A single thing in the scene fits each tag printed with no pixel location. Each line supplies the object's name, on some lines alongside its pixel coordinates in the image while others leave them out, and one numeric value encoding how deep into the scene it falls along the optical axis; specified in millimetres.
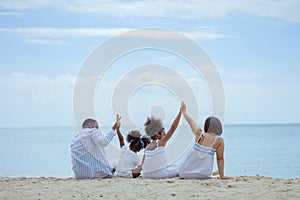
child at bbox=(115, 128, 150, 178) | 8757
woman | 8062
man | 8438
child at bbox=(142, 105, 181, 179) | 8414
